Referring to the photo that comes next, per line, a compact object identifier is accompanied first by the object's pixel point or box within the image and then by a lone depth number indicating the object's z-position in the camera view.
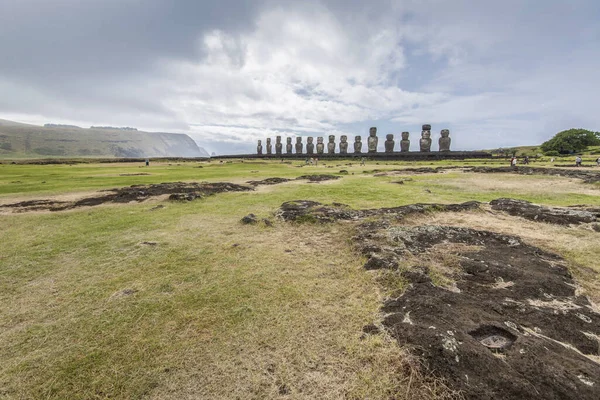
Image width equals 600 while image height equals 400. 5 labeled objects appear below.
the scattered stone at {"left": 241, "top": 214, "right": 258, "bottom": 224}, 11.23
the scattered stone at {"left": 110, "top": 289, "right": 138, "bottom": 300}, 5.69
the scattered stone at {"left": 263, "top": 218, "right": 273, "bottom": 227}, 10.98
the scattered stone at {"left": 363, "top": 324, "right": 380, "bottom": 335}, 4.44
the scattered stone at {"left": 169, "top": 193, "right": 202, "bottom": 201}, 16.38
